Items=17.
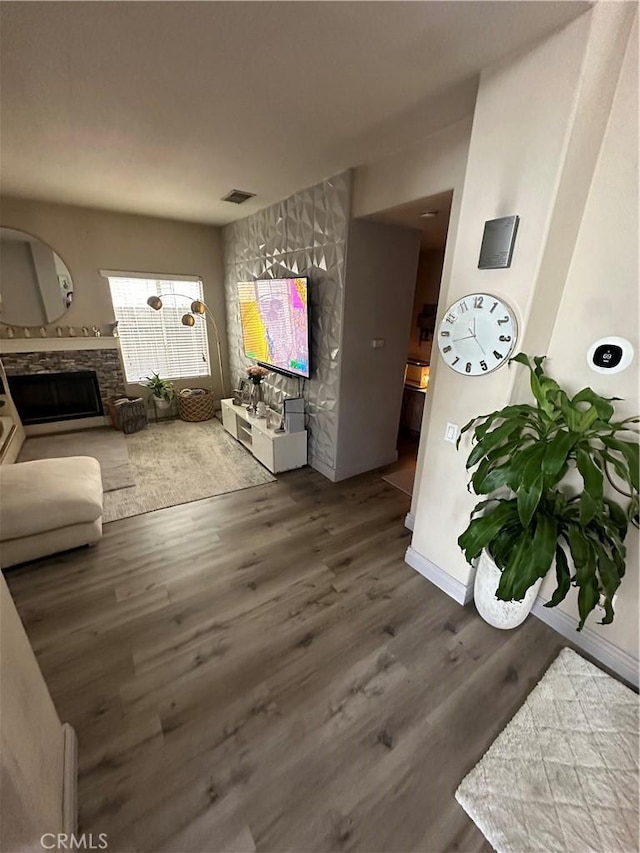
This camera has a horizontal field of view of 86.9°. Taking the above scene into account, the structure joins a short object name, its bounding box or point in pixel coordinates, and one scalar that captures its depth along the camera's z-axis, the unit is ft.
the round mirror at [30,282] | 12.27
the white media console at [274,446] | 10.90
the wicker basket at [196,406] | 15.58
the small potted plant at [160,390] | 15.43
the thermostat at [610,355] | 4.76
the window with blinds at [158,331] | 14.69
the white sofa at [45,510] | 6.82
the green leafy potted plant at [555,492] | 4.36
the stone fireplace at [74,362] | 13.07
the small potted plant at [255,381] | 12.87
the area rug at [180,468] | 9.66
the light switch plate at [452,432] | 6.12
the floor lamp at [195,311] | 13.60
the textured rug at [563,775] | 3.76
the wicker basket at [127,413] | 14.01
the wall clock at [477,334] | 5.08
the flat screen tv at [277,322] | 10.36
